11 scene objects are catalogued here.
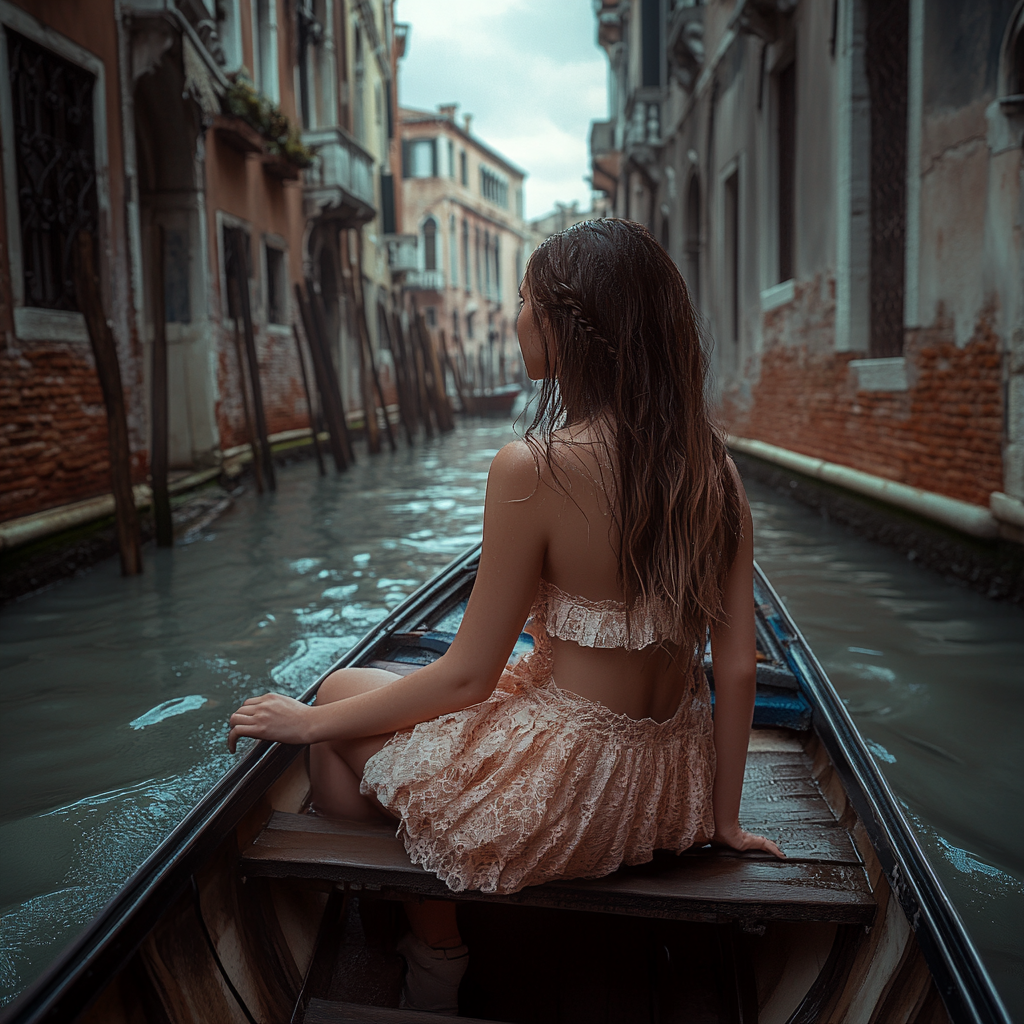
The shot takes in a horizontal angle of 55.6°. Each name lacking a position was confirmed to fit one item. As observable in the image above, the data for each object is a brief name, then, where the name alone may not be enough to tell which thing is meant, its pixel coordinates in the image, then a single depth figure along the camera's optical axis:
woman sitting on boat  1.40
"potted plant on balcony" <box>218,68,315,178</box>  9.44
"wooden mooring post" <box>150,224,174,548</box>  5.85
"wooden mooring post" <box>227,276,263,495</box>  8.88
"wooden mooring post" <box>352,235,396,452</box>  12.68
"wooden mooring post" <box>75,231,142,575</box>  4.93
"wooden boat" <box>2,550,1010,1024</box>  1.33
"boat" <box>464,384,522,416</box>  24.39
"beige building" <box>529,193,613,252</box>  52.89
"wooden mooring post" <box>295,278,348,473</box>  10.17
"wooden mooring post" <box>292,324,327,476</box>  10.33
